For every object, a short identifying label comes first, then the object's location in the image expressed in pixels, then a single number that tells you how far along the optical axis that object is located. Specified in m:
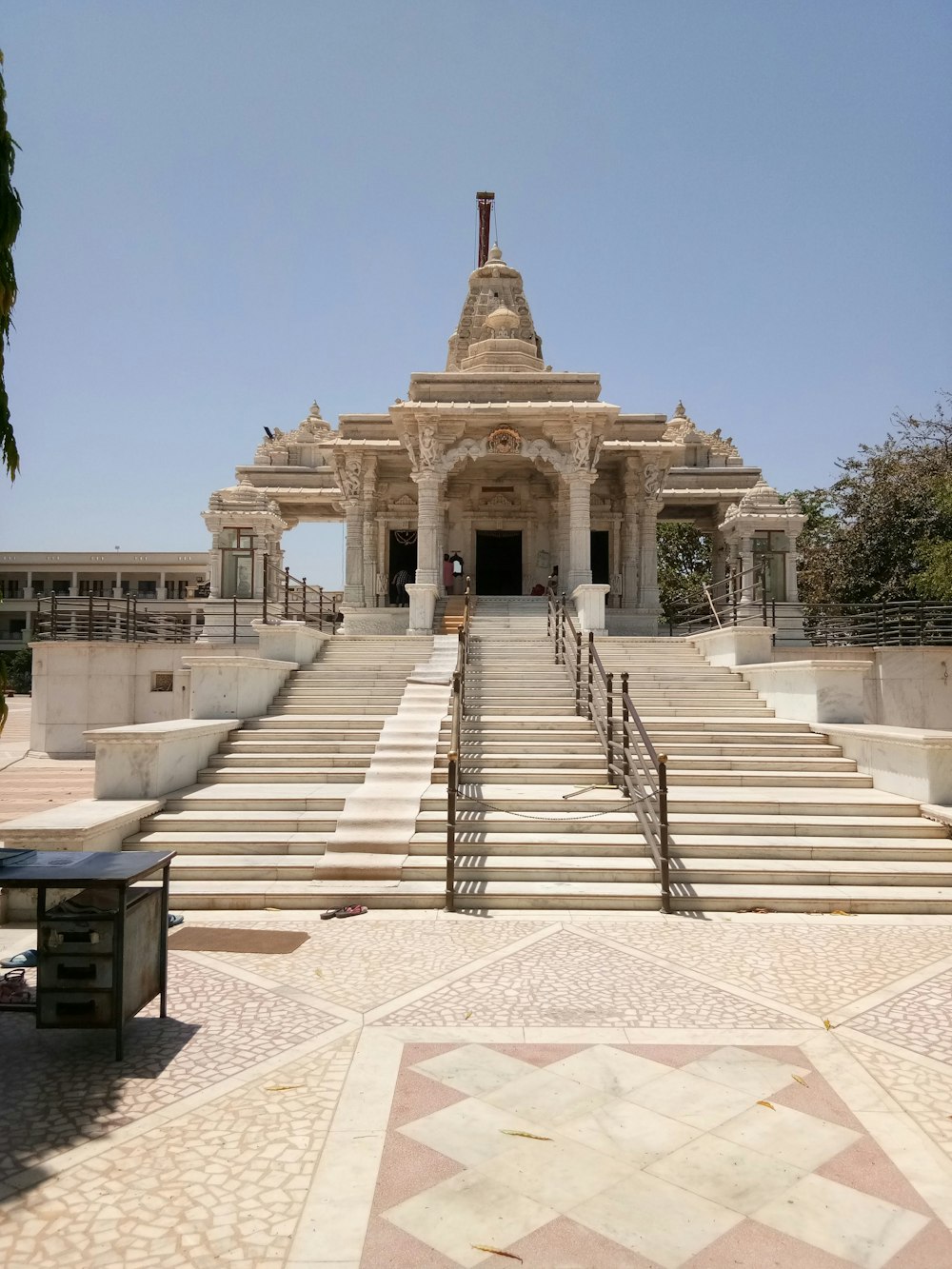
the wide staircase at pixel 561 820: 7.12
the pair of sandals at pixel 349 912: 6.72
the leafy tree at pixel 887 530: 24.16
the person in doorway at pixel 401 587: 24.78
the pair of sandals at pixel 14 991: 4.70
